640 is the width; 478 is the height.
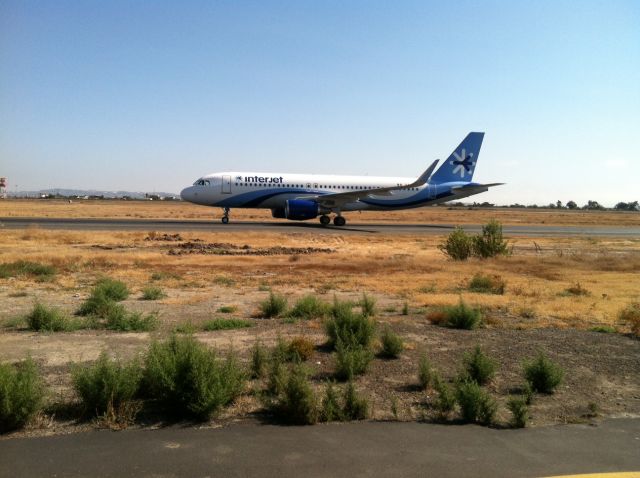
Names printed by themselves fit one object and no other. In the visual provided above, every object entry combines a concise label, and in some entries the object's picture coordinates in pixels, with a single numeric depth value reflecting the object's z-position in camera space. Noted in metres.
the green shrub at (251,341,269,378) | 6.70
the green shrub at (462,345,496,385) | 6.66
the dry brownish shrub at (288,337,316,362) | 7.34
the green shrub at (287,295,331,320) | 10.52
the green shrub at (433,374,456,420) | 5.68
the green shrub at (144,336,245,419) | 5.46
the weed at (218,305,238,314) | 10.90
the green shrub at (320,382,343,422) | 5.48
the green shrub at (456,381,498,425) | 5.54
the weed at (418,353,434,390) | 6.47
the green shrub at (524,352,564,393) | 6.47
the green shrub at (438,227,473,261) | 23.97
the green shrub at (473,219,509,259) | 24.30
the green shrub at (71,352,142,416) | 5.45
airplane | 40.38
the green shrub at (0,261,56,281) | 15.41
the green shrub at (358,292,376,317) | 10.40
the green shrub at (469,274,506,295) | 14.75
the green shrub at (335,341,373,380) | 6.70
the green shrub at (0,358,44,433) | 5.01
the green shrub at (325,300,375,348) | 8.03
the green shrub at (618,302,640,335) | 9.70
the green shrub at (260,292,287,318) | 10.59
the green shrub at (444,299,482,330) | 9.74
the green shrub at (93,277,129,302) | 11.77
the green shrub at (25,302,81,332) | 8.87
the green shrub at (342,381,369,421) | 5.55
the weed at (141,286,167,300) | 12.31
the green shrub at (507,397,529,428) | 5.43
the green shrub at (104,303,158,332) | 8.98
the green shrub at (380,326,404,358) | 7.71
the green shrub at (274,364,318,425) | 5.39
